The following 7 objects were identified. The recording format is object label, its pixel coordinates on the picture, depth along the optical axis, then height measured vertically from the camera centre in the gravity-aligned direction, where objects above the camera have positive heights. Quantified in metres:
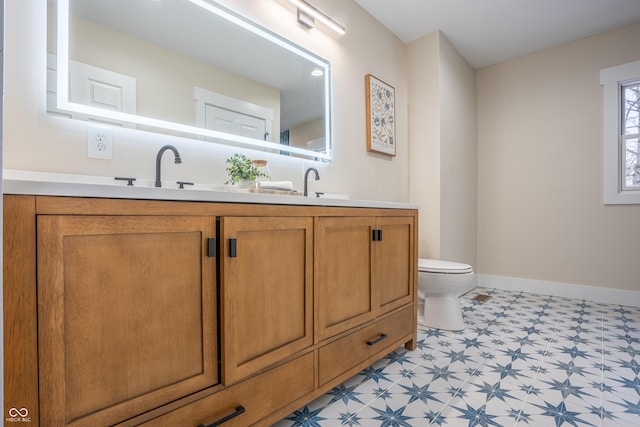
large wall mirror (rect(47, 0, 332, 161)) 1.18 +0.64
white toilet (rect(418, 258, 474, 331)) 2.13 -0.56
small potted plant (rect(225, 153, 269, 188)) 1.49 +0.18
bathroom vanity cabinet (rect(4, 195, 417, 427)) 0.65 -0.26
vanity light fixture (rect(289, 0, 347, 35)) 1.93 +1.24
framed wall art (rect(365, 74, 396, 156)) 2.48 +0.77
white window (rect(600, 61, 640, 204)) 2.80 +0.67
